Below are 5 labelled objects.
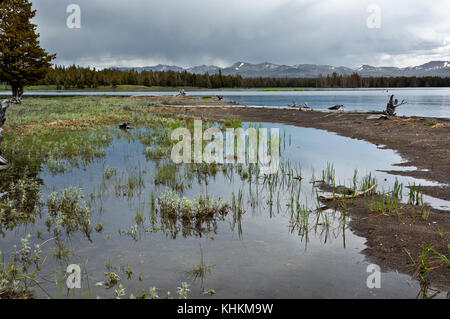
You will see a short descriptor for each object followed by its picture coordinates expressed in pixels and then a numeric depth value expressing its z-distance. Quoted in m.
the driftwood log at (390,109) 32.12
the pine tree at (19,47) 42.19
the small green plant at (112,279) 6.07
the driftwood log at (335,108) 42.33
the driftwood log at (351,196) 10.55
